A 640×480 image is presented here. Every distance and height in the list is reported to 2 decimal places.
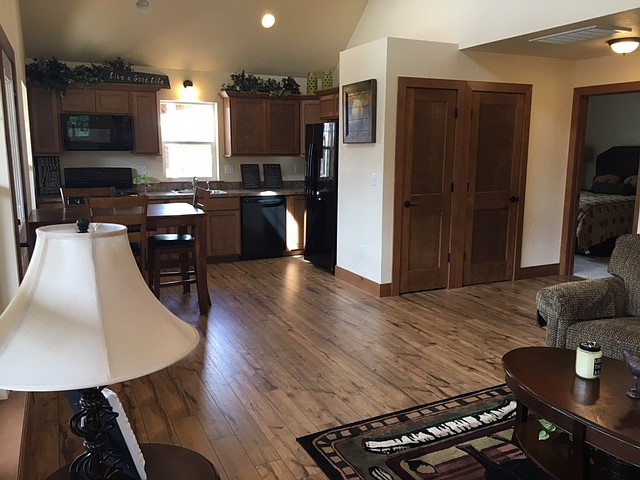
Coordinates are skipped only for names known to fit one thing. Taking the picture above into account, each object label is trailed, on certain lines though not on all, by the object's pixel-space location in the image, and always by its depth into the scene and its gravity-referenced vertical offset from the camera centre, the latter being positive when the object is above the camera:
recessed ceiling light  5.60 +1.32
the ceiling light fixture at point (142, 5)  5.25 +1.38
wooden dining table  4.19 -0.56
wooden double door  5.02 -0.31
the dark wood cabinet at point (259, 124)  6.70 +0.30
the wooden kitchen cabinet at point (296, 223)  6.82 -0.94
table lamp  1.01 -0.35
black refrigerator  5.81 -0.49
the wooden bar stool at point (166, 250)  4.46 -0.85
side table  1.31 -0.80
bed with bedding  6.84 -0.75
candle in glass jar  2.20 -0.86
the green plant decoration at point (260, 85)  6.69 +0.78
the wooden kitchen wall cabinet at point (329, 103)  5.79 +0.49
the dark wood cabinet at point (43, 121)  5.70 +0.27
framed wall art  4.93 +0.35
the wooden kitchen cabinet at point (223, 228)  6.36 -0.95
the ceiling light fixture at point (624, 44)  4.36 +0.85
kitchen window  6.79 +0.11
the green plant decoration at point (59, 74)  5.60 +0.76
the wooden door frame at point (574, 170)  5.71 -0.22
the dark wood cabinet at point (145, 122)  6.19 +0.29
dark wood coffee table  1.85 -0.94
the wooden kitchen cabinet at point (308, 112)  6.90 +0.45
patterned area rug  2.35 -1.39
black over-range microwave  5.93 +0.17
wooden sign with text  6.00 +0.78
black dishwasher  6.55 -0.96
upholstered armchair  2.91 -0.92
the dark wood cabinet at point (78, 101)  5.83 +0.50
